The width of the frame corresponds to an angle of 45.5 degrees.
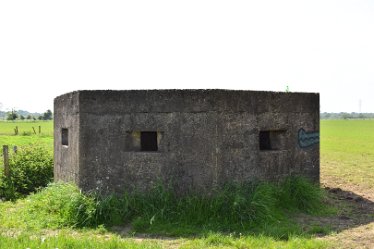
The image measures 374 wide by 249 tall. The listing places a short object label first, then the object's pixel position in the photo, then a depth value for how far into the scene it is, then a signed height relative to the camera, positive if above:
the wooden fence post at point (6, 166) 9.46 -0.97
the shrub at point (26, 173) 9.20 -1.16
